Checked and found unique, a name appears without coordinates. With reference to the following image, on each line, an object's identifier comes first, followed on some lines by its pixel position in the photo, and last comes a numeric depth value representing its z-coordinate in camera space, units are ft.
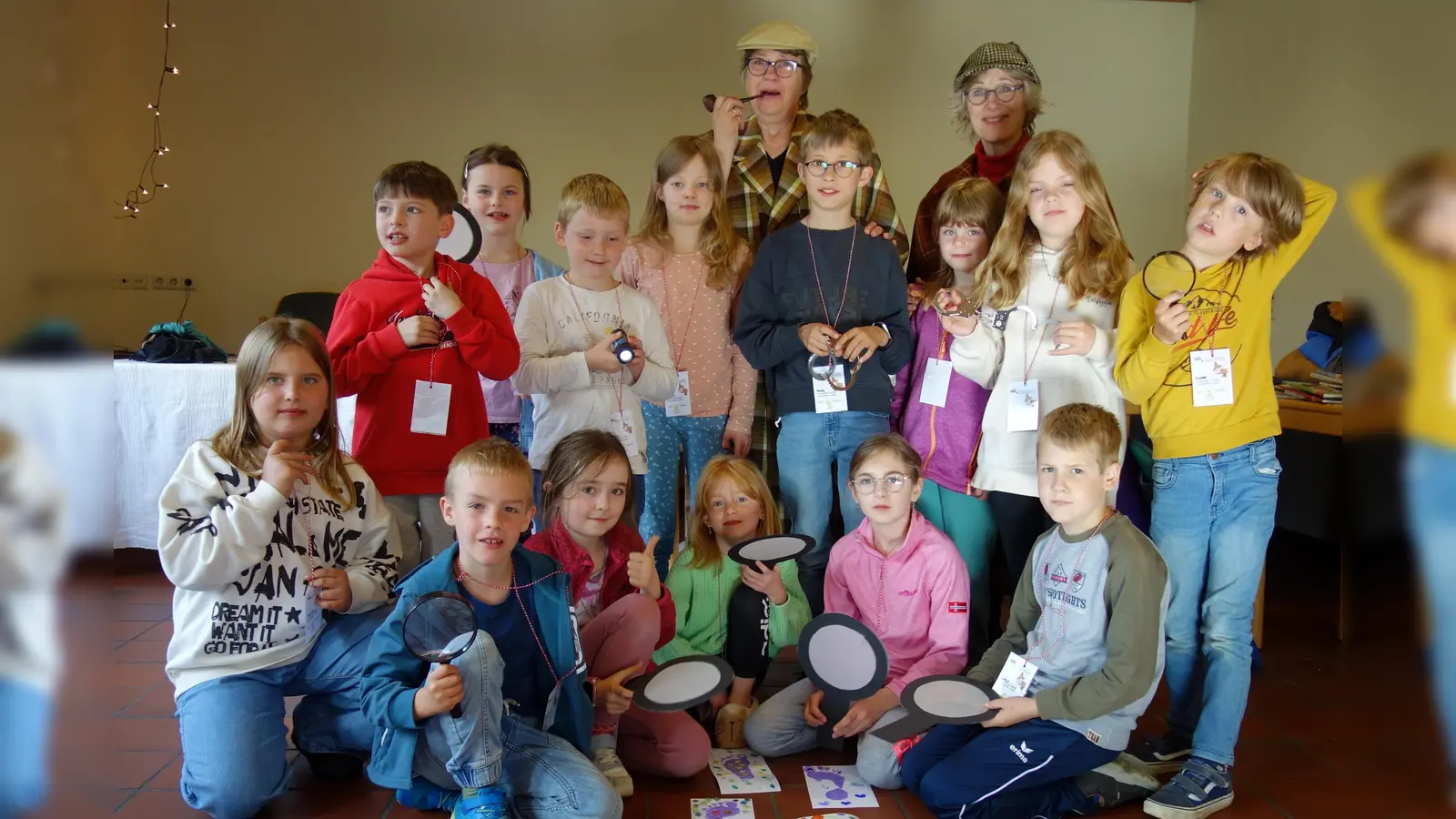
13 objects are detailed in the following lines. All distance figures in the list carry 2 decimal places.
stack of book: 11.30
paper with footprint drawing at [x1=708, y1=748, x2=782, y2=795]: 8.18
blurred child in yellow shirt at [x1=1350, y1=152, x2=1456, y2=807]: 1.29
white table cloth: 13.44
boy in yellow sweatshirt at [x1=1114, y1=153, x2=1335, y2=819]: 7.70
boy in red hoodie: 8.91
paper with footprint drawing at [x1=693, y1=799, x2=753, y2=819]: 7.73
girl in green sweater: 9.18
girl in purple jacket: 9.68
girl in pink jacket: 8.62
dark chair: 20.95
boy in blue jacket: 6.82
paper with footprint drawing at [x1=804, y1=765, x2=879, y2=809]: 7.97
